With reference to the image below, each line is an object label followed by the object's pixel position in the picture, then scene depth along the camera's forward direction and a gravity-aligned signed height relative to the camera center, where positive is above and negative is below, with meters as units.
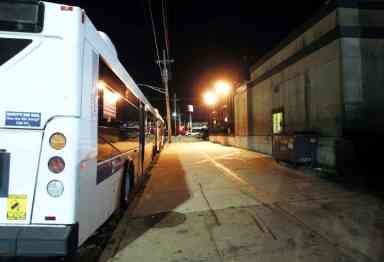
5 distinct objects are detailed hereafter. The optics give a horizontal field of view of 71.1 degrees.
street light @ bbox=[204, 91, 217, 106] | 29.96 +4.55
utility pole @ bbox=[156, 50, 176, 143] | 27.62 +7.46
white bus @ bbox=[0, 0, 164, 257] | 2.69 +0.10
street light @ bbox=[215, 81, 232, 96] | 24.91 +4.79
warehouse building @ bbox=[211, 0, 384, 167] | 9.48 +2.29
